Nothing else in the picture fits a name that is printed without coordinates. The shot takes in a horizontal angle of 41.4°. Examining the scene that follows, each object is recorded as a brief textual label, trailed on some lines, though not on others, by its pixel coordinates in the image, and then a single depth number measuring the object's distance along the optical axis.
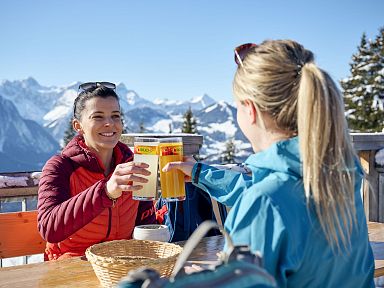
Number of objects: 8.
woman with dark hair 2.15
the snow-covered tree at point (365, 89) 26.73
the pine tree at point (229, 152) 39.94
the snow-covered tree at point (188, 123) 35.00
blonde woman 1.18
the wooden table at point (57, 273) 1.68
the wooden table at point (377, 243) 1.94
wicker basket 1.54
